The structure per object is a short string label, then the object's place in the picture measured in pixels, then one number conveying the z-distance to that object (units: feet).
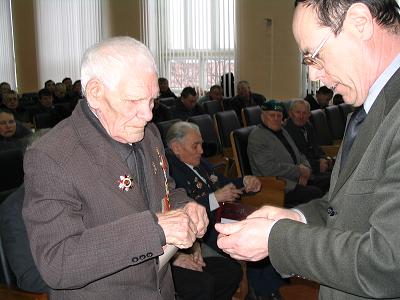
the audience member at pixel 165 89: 33.63
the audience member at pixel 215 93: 30.73
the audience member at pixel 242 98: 30.01
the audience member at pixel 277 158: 14.49
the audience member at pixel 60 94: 34.14
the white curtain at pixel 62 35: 40.88
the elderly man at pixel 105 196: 4.35
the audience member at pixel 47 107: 25.94
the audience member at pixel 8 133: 17.06
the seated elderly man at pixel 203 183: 10.17
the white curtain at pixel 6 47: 41.37
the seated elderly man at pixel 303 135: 16.90
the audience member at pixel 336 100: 28.95
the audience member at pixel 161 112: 26.05
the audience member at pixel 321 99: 28.14
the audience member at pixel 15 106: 26.27
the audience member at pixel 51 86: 34.83
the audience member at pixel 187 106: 26.99
